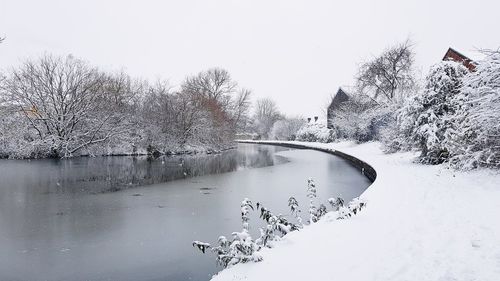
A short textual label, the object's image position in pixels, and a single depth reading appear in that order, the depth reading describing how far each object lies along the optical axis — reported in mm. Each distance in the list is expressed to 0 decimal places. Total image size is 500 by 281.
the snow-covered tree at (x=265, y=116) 82062
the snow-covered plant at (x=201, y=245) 4549
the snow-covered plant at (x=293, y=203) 6902
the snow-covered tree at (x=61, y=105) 28844
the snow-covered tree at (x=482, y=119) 9700
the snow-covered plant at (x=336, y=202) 7277
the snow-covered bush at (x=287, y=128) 67575
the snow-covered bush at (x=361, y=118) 30453
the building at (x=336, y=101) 53531
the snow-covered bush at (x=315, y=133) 48531
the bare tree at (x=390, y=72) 32719
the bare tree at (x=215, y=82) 61781
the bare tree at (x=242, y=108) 65156
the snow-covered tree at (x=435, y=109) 14672
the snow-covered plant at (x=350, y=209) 7031
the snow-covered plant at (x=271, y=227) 5512
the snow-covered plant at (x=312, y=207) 7375
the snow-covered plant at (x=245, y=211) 5414
